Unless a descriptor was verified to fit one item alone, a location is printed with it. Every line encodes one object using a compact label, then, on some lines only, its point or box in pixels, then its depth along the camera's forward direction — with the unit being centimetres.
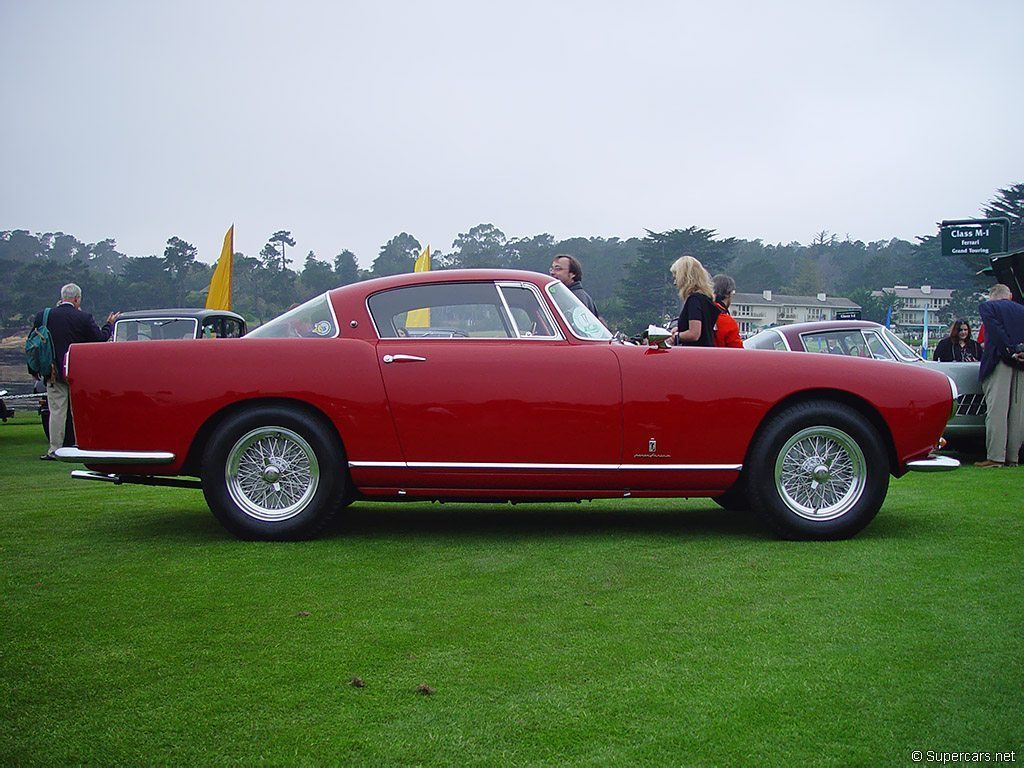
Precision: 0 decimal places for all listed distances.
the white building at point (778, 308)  9344
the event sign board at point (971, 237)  1905
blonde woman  642
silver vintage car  1045
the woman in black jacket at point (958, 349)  1241
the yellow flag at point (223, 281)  1786
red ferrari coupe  530
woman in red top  658
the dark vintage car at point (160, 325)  1409
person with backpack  991
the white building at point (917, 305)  8623
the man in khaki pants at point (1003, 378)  929
